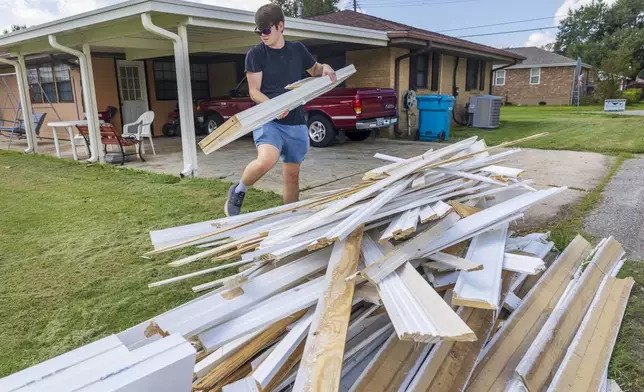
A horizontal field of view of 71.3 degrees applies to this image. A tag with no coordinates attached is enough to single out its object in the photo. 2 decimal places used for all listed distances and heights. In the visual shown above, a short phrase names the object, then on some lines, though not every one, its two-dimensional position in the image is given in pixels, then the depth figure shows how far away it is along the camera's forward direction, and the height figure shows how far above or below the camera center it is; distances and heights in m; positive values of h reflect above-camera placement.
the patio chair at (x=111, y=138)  8.20 -0.61
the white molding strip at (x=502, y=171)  3.34 -0.55
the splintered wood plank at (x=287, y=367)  1.63 -0.96
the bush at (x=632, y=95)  30.98 -0.02
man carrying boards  3.46 +0.11
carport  6.59 +1.27
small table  8.47 -0.39
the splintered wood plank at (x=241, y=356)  1.65 -0.96
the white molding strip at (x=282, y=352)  1.53 -0.88
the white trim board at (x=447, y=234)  1.91 -0.68
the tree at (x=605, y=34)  38.00 +6.18
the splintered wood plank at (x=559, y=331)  1.71 -1.02
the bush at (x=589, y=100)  29.69 -0.29
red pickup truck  9.52 -0.25
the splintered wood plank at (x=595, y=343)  1.71 -1.06
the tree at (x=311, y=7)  37.03 +7.74
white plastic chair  8.61 -0.42
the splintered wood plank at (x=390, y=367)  1.63 -1.00
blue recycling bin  10.96 -0.43
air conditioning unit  13.83 -0.38
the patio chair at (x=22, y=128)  10.88 -0.53
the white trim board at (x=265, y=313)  1.64 -0.81
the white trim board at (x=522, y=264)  2.05 -0.77
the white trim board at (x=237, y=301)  1.66 -0.79
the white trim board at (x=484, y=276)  1.75 -0.76
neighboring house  32.50 +1.16
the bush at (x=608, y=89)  28.47 +0.41
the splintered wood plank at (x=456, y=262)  1.91 -0.72
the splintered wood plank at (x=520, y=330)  1.73 -1.02
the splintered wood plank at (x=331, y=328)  1.42 -0.80
